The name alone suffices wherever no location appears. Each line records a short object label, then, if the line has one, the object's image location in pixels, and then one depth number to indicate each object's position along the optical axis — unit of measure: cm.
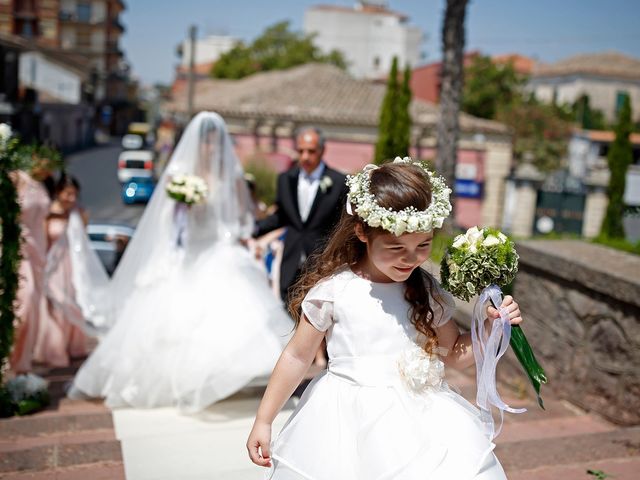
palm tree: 1404
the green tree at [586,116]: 4841
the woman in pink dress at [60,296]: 655
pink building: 2959
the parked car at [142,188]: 2502
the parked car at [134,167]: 3400
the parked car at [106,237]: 1063
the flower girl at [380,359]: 255
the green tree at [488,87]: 4162
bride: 505
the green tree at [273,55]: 5188
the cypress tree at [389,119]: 1708
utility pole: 3077
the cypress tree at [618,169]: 2194
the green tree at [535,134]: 3666
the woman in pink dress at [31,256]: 588
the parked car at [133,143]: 5309
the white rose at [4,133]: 480
